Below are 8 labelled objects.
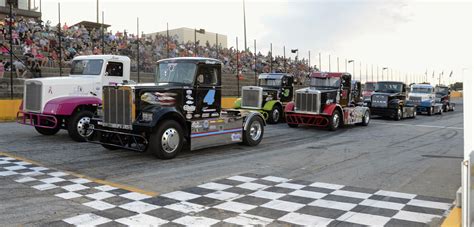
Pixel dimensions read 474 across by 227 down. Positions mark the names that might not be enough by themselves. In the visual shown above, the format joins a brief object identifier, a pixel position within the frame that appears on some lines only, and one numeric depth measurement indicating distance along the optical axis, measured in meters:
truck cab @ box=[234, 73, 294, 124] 17.58
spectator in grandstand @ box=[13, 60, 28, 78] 18.95
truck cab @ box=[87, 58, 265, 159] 8.57
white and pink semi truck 10.80
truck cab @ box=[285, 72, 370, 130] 15.37
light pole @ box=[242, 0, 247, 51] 30.03
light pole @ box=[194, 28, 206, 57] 46.39
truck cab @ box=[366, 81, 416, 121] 20.81
